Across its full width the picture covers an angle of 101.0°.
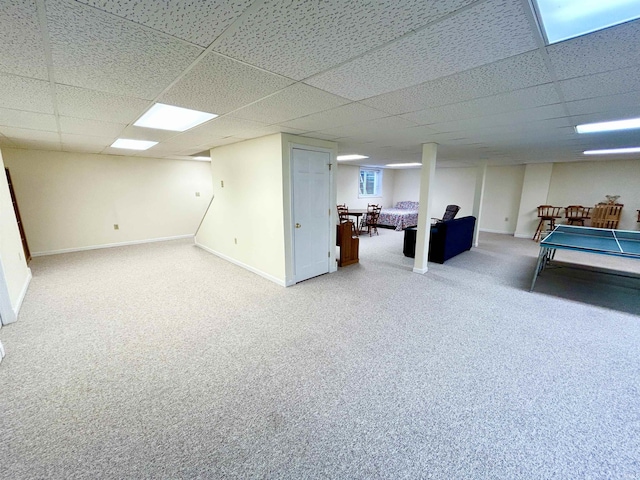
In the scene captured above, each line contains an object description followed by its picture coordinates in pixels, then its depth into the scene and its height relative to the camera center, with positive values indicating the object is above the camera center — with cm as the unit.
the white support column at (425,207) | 425 -36
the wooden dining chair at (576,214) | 666 -74
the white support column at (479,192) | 623 -17
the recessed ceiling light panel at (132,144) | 408 +68
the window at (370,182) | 991 +12
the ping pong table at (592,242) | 322 -80
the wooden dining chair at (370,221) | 792 -109
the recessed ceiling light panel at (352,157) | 630 +70
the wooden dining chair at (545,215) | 698 -80
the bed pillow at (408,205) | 996 -76
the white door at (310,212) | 377 -39
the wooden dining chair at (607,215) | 621 -71
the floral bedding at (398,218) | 872 -108
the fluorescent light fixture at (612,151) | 470 +61
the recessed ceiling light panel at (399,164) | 855 +67
